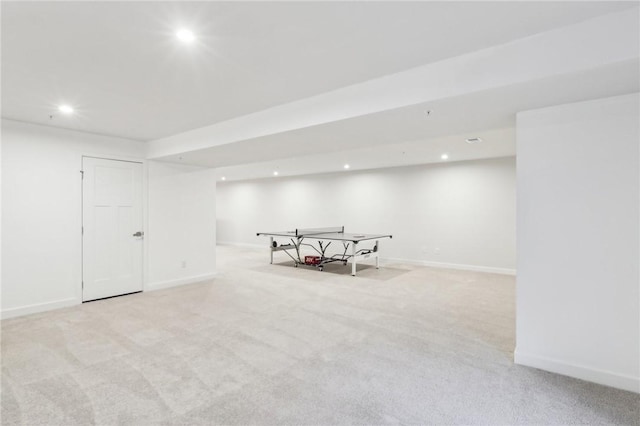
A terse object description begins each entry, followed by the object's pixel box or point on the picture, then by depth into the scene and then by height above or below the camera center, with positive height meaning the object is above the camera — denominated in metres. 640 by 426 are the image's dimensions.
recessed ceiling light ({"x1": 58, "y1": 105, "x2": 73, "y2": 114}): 3.41 +1.14
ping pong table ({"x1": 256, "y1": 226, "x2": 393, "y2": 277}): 6.53 -0.78
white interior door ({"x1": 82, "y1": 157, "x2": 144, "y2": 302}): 4.55 -0.20
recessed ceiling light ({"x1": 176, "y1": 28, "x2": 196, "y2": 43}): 2.01 +1.14
